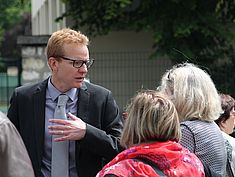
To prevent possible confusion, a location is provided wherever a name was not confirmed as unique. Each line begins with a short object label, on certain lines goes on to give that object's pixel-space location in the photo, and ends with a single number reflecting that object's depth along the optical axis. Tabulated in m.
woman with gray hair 5.19
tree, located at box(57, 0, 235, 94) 16.84
